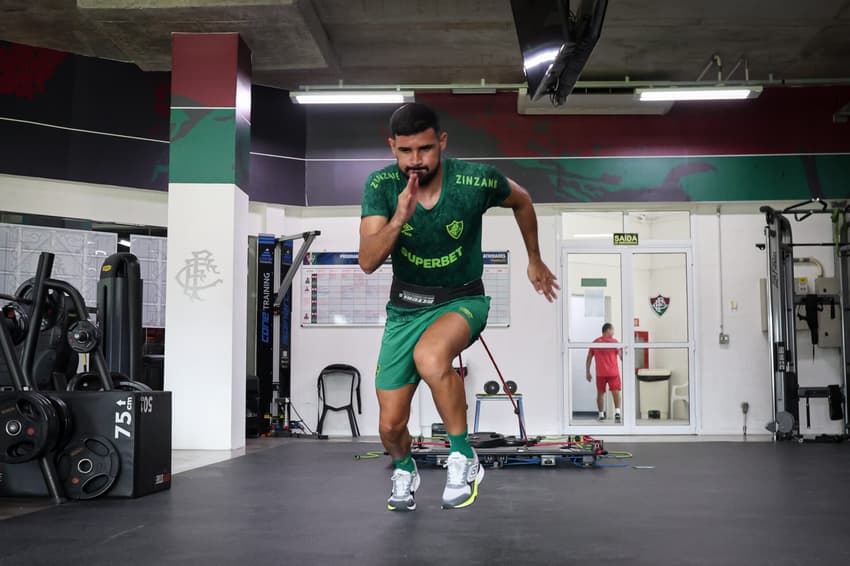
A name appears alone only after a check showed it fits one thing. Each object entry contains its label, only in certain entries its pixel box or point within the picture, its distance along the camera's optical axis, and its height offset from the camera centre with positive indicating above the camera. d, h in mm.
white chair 9945 -781
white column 7355 +126
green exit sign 9977 +1102
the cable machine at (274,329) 9594 +20
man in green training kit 3164 +232
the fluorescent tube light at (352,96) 8711 +2503
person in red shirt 9906 -483
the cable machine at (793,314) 9047 +180
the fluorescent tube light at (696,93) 8625 +2509
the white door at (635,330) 9906 -3
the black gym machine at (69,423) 4312 -495
